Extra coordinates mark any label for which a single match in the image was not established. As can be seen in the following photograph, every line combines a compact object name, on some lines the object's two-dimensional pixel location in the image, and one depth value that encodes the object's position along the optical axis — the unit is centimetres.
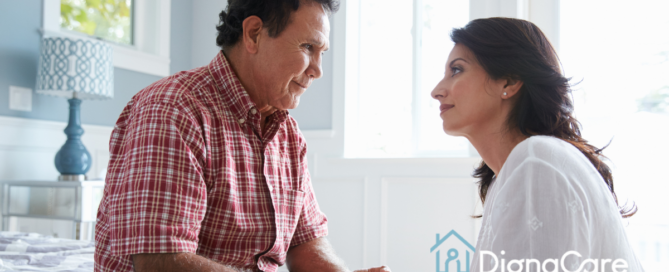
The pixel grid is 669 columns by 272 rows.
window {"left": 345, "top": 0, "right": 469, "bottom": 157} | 314
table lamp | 252
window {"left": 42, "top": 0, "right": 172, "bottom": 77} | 294
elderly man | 91
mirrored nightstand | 239
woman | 76
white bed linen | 130
